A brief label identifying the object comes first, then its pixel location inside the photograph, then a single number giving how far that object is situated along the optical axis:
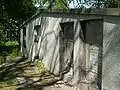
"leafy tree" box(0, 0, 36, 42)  11.35
